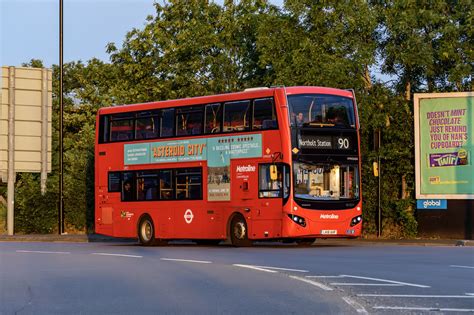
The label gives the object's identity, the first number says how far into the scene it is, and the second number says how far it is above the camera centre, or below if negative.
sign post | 43.44 +3.04
